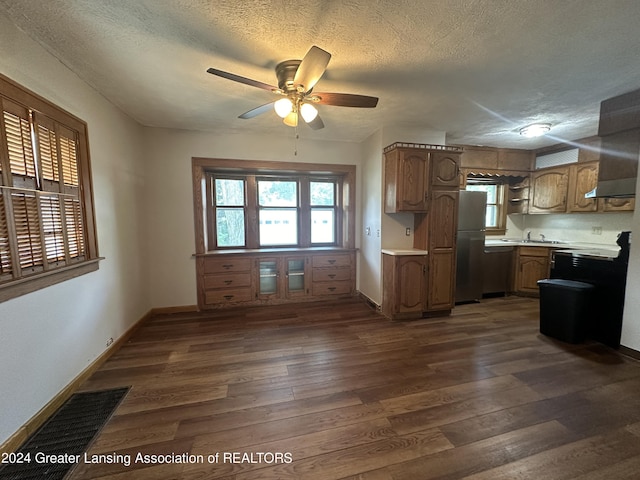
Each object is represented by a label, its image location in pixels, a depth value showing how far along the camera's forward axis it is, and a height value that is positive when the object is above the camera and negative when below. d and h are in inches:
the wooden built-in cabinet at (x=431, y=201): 125.3 +7.8
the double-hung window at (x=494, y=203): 185.0 +9.4
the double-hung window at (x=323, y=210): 168.7 +4.4
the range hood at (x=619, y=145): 98.3 +28.3
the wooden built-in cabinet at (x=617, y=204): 136.9 +6.2
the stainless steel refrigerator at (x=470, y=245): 151.0 -17.3
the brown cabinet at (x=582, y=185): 150.1 +18.5
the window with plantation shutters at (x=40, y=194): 58.7 +6.3
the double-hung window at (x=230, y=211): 153.9 +3.6
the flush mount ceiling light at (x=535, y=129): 130.1 +45.2
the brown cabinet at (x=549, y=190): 163.6 +17.2
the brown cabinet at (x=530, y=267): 159.8 -32.6
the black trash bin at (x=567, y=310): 104.7 -39.4
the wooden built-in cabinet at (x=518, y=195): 182.3 +15.4
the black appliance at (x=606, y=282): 101.4 -27.9
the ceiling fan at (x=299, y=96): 67.7 +36.7
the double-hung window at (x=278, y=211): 161.0 +3.6
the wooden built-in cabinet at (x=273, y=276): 145.2 -35.8
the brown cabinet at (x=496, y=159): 169.2 +38.8
